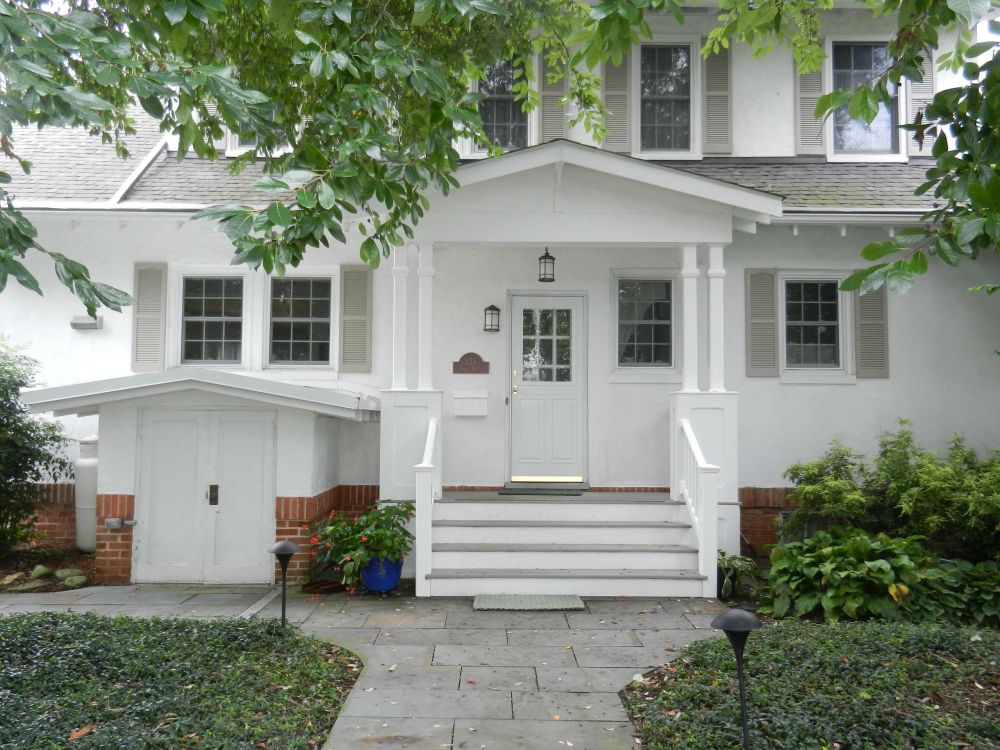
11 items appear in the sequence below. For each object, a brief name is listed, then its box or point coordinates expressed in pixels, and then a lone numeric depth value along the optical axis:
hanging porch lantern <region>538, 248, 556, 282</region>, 9.30
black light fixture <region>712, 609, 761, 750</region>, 3.77
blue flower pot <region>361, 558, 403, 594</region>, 7.45
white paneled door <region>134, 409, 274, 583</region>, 8.12
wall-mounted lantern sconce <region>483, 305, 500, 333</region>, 9.55
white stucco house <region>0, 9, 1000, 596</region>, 8.39
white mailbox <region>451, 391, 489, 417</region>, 9.49
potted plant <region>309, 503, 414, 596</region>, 7.37
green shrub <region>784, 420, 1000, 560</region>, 7.36
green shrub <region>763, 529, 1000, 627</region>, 6.48
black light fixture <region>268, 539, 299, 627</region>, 5.71
